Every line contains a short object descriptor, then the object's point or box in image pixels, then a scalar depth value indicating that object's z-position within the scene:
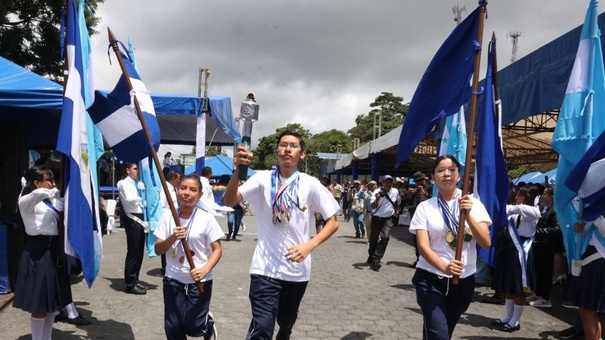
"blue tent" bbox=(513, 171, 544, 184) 18.31
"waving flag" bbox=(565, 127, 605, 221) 4.05
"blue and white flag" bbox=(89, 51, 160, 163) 4.63
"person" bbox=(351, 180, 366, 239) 14.59
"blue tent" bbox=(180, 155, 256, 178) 29.36
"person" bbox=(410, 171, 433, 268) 10.10
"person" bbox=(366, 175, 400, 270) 9.70
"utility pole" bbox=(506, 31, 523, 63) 37.47
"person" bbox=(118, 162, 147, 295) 6.81
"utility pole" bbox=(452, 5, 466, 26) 24.16
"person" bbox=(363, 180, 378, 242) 12.99
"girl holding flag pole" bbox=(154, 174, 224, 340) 3.87
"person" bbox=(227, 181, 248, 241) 12.86
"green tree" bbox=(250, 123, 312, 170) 77.00
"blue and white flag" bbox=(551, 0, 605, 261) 4.99
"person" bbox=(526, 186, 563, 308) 6.90
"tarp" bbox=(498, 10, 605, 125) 7.21
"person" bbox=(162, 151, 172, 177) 16.95
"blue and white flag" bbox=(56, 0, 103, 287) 4.24
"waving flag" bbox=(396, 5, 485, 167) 4.16
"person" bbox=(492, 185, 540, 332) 5.78
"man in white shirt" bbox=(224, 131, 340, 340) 3.55
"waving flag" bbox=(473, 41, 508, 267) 4.48
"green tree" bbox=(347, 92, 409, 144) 60.84
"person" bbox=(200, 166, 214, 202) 9.39
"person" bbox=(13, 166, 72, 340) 4.23
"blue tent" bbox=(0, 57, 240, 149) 6.21
